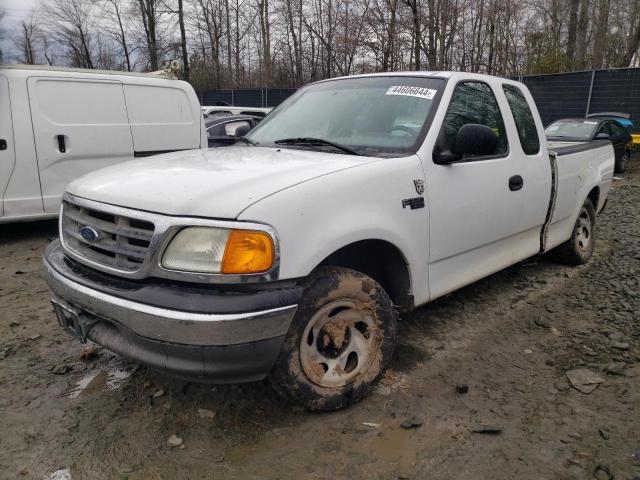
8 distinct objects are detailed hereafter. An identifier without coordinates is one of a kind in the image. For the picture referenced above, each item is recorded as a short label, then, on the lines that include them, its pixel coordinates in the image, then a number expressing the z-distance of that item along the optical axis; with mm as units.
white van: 5758
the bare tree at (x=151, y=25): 31797
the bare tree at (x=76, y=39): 30038
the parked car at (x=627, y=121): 15172
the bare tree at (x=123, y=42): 38188
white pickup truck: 2238
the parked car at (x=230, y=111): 11336
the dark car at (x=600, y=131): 12836
